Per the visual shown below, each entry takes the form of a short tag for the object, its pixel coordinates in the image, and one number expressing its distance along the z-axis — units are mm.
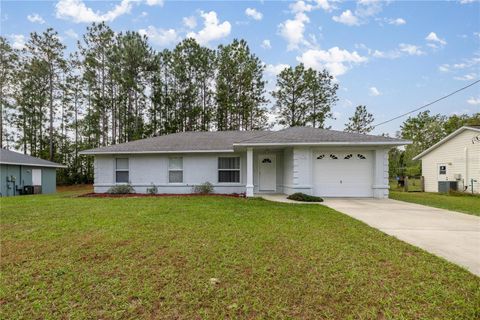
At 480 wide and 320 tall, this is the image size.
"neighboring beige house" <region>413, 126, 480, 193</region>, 15414
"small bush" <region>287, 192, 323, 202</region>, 9883
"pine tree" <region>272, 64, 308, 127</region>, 26402
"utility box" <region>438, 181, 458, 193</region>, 16342
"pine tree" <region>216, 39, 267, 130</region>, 24906
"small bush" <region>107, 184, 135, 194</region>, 12758
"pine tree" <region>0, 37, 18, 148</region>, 23000
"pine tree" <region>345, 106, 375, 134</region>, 27516
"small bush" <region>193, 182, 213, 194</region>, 12570
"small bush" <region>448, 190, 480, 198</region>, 14227
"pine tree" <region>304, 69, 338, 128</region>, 26453
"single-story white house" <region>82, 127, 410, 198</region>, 10977
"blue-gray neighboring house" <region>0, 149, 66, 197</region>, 16031
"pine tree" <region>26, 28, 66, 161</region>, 23125
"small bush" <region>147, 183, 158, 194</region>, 12955
